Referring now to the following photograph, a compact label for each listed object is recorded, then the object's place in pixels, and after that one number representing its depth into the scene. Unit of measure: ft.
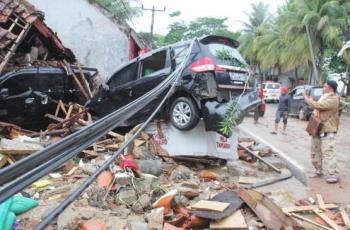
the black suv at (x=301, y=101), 67.21
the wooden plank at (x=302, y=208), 21.28
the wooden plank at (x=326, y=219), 19.57
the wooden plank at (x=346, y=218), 19.80
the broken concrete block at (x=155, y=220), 18.45
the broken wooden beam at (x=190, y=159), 28.99
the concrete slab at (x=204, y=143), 28.48
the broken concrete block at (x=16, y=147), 26.30
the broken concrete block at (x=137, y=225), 17.89
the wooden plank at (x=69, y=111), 38.29
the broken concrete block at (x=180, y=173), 26.08
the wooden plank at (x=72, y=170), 26.36
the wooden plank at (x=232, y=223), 18.12
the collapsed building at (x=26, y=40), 44.88
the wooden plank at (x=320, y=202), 21.98
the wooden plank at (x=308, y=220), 19.51
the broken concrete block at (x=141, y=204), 20.48
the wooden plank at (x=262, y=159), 29.50
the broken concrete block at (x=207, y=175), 26.70
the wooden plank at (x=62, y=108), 39.63
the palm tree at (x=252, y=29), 154.33
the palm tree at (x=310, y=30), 94.68
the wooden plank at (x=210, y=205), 18.86
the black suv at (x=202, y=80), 26.55
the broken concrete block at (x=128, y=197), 21.27
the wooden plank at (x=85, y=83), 45.85
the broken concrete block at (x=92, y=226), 17.93
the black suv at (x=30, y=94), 36.63
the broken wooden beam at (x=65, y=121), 35.40
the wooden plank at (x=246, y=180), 26.73
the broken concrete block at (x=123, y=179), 22.99
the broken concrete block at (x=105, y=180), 22.67
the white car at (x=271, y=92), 113.19
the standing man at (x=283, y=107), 50.24
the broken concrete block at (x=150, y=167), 26.27
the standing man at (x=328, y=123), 26.78
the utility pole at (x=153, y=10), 124.57
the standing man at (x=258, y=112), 60.69
